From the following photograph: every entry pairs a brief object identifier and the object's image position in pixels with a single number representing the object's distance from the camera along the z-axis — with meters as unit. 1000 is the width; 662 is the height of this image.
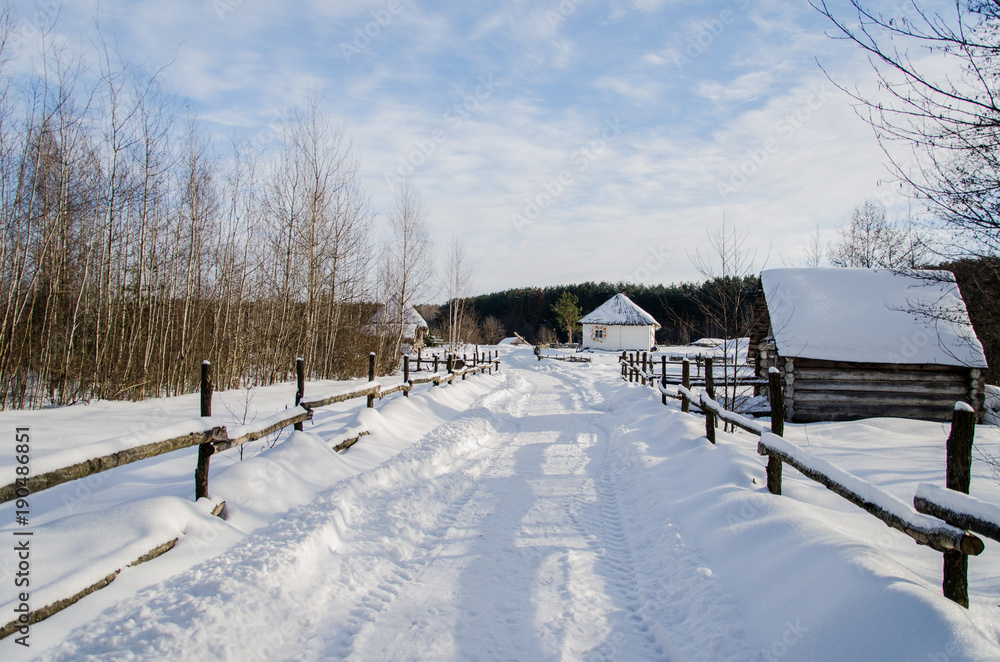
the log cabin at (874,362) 12.73
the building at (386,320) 24.47
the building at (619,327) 47.22
